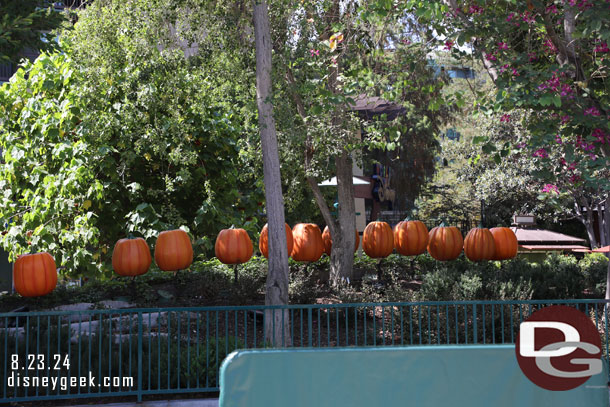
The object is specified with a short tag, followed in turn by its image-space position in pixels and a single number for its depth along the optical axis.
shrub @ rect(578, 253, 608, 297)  12.68
